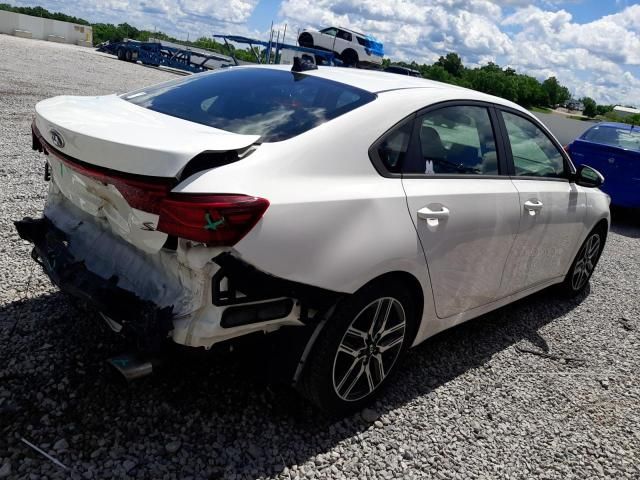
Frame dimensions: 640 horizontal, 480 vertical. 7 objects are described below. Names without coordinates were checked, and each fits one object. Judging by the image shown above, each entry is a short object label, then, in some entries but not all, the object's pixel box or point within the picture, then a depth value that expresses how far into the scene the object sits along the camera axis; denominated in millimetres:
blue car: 8516
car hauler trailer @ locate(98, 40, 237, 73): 27750
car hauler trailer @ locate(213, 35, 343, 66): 24219
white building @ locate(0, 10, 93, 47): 40688
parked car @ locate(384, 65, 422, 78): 19453
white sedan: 2146
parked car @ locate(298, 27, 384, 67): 27469
